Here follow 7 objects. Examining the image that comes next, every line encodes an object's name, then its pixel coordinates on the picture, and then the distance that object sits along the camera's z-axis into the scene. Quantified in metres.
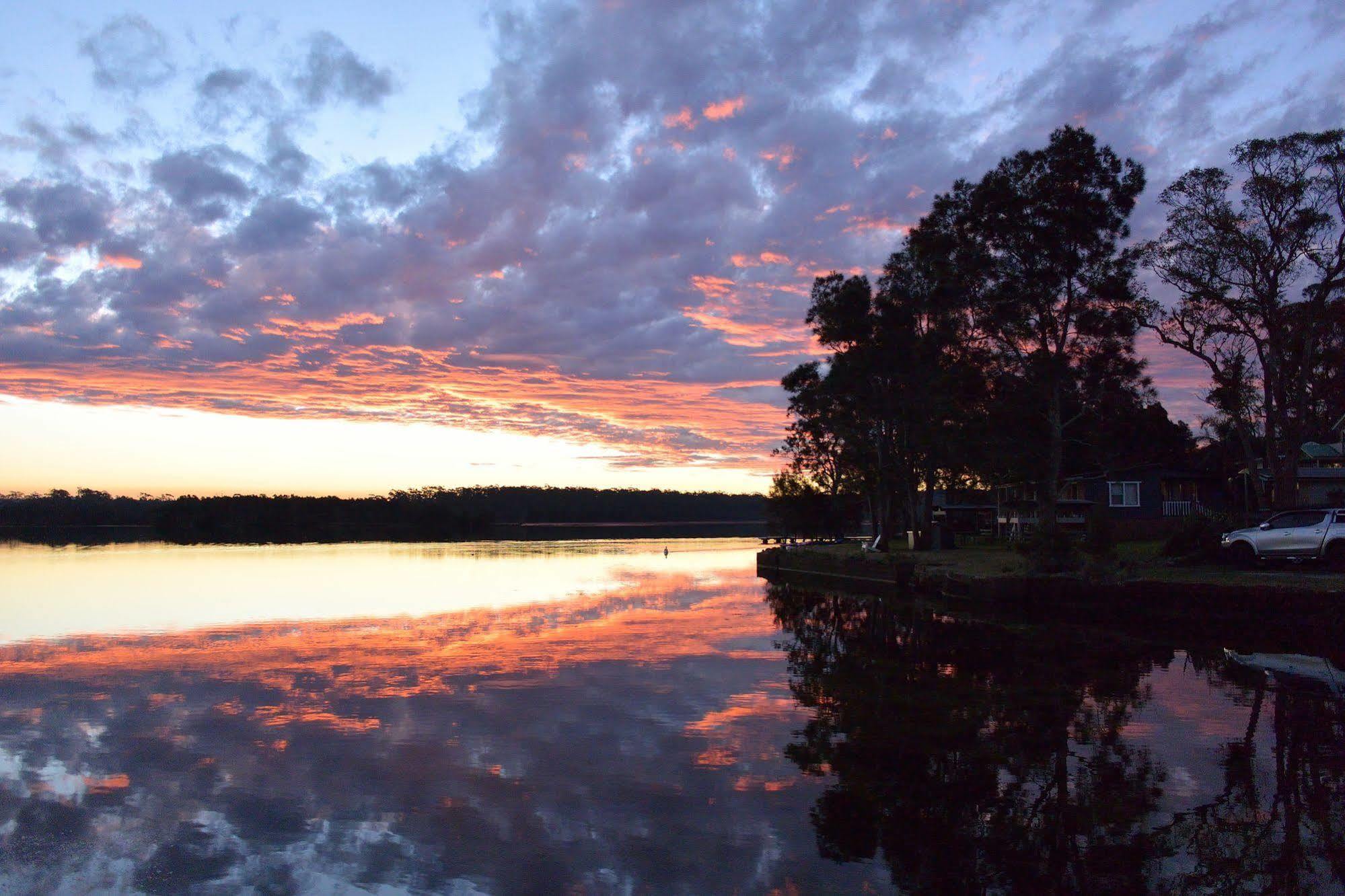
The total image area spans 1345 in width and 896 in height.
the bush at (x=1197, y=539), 30.88
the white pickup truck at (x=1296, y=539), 26.72
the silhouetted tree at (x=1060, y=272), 41.06
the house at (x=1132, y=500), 52.97
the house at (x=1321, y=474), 54.34
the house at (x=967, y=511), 72.62
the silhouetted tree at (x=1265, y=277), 39.19
